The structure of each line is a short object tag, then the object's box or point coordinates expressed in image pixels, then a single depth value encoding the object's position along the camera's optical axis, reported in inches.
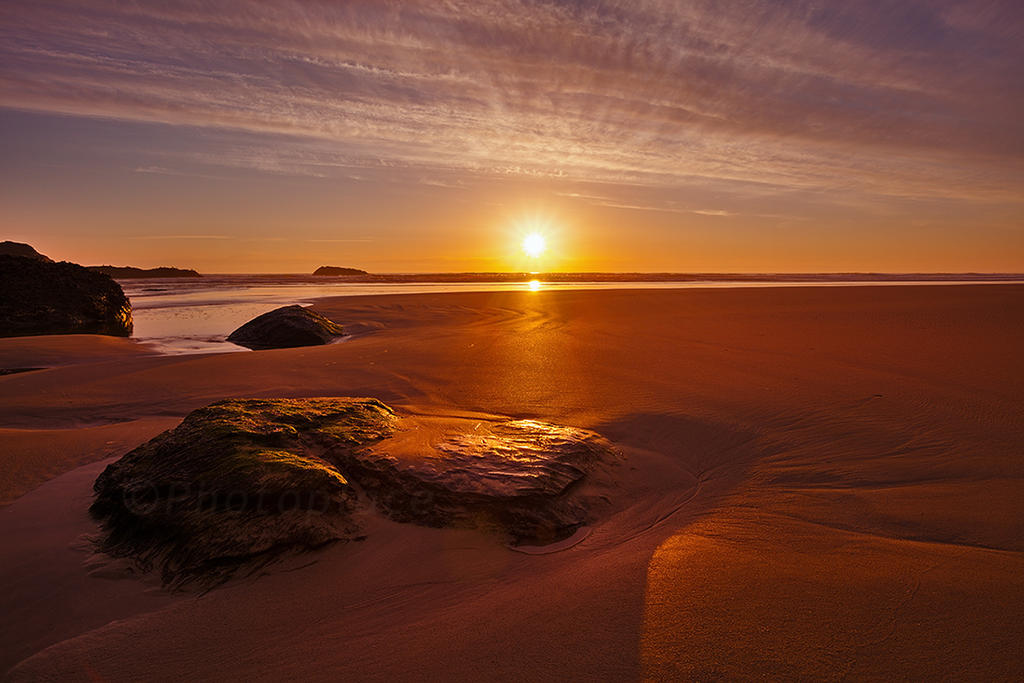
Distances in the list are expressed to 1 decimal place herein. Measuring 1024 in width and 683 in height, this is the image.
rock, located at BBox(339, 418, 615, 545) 110.1
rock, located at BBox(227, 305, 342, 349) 388.8
